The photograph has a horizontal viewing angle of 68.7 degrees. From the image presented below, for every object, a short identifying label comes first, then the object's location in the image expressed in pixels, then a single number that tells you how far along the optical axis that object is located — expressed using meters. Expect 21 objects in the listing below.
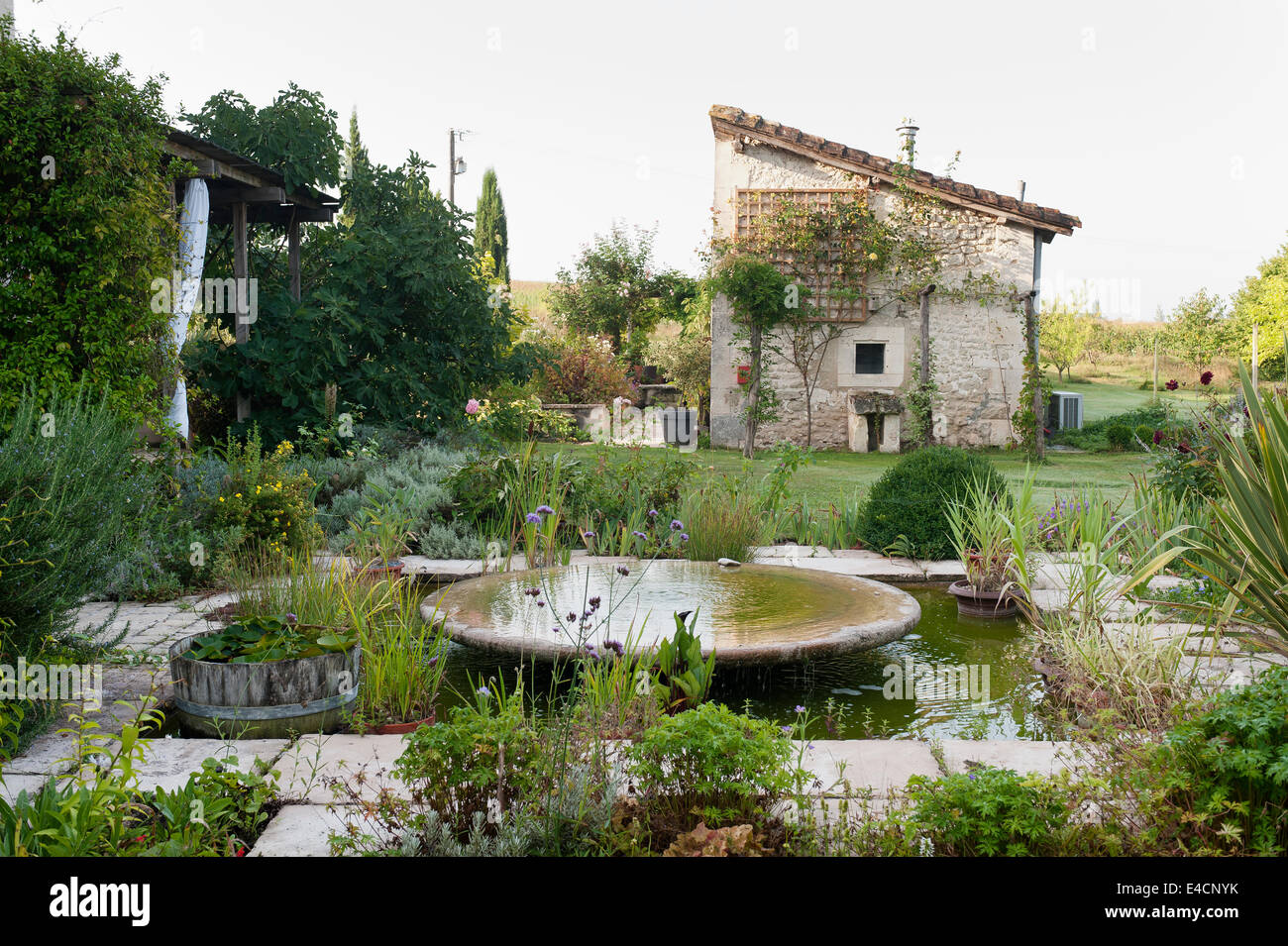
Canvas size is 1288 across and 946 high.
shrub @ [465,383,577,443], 9.72
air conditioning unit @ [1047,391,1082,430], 15.55
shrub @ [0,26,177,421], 5.37
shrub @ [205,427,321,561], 5.68
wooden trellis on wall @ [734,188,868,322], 13.89
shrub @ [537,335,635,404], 17.19
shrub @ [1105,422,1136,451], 14.07
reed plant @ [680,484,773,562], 5.87
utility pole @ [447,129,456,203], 20.59
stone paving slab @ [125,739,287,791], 2.72
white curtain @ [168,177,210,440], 7.09
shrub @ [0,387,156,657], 3.11
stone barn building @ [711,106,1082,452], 13.66
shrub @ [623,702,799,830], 2.18
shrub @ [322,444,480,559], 6.16
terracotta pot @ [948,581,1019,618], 5.04
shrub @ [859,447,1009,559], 6.13
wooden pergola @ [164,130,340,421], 7.83
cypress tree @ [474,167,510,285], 23.78
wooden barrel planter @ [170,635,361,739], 3.16
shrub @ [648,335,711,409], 17.05
